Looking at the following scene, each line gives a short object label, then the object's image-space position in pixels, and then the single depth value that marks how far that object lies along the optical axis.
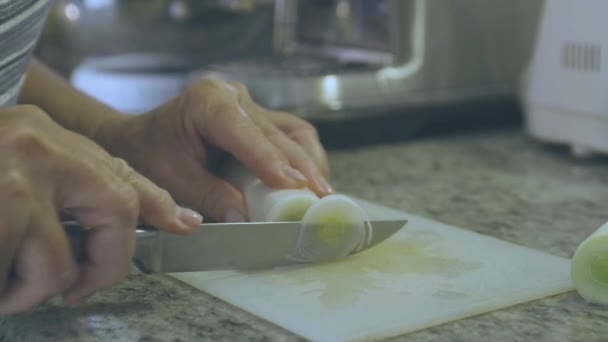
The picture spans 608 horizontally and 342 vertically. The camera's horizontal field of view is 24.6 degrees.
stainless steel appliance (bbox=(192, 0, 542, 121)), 1.11
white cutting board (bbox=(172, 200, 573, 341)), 0.67
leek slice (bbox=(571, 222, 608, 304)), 0.69
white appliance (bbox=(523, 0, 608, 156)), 1.02
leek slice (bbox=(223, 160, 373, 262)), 0.75
